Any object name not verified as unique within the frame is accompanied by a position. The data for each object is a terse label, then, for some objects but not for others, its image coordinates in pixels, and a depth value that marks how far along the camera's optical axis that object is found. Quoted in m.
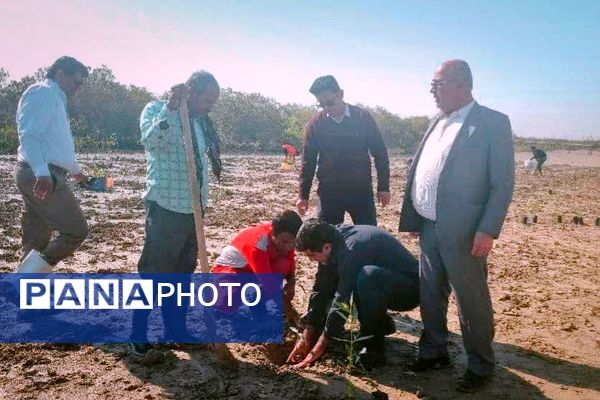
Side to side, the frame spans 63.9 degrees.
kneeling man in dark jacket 3.04
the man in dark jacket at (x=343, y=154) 3.96
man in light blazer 2.68
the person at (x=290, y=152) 18.38
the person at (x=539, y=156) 20.78
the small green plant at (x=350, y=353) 2.72
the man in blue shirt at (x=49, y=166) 3.32
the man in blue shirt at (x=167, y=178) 3.08
